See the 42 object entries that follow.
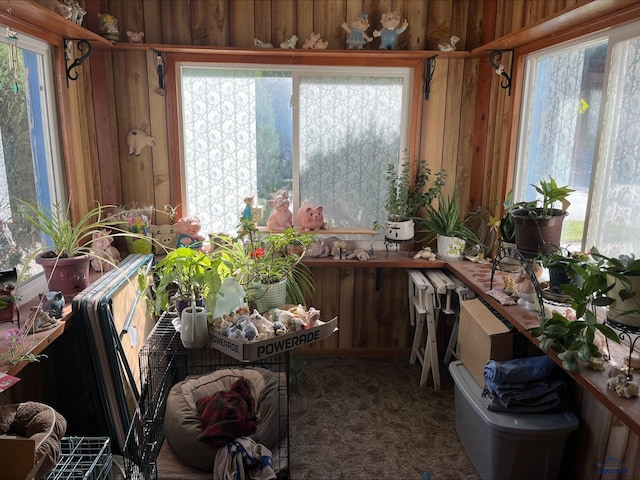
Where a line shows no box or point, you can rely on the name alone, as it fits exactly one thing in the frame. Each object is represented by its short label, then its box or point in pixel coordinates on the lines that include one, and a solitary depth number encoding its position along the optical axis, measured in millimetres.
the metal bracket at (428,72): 2974
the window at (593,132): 1926
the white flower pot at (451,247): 2984
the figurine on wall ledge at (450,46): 2900
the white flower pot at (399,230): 2986
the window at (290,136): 2982
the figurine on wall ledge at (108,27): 2701
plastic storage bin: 1976
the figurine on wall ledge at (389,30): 2842
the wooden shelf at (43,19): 1888
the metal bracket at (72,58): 2479
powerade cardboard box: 1784
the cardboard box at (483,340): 2193
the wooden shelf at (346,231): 3133
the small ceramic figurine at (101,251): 2527
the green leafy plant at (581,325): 1645
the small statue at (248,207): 2961
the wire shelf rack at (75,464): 1369
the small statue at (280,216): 3041
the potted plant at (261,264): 2229
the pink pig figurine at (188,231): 2902
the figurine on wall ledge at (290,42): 2869
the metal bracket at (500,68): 2744
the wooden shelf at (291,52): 2795
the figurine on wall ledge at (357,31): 2838
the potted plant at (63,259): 2068
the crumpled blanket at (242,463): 1899
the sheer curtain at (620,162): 1898
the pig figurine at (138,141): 2949
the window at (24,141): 2100
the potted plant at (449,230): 2986
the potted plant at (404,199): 2996
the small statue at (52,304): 1916
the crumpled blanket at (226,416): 2006
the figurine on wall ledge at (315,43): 2881
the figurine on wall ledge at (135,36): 2775
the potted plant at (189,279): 2008
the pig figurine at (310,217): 3049
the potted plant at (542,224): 2068
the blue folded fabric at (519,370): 2039
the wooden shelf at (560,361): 1449
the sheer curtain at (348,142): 3033
